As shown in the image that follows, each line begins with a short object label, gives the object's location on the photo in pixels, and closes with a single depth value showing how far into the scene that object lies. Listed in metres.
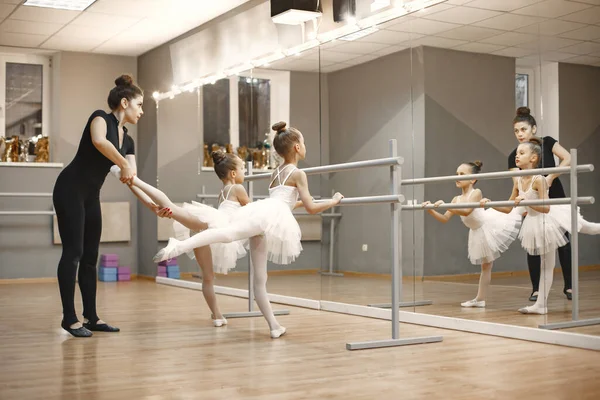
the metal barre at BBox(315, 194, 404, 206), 3.64
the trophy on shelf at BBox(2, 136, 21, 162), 8.18
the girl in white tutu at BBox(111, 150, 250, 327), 4.00
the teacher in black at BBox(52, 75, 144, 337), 3.98
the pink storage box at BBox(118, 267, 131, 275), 8.30
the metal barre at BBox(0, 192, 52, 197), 7.89
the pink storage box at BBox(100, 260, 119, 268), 8.23
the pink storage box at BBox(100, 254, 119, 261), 8.23
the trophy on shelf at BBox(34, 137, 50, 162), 8.35
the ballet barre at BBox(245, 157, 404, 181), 3.68
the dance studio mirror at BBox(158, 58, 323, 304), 5.52
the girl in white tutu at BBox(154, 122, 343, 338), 3.87
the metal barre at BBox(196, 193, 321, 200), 7.05
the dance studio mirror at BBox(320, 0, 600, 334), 3.77
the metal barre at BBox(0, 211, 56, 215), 7.86
